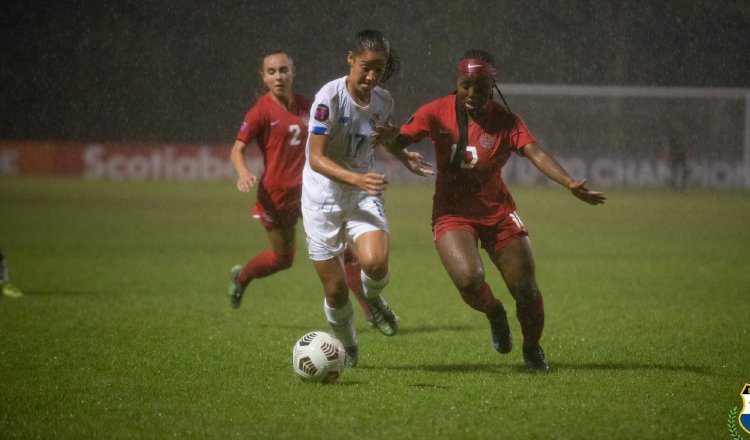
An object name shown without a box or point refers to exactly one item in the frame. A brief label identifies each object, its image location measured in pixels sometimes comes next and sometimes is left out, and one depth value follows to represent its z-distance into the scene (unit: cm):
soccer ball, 1119
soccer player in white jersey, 1155
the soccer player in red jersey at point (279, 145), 1614
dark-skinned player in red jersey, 1190
